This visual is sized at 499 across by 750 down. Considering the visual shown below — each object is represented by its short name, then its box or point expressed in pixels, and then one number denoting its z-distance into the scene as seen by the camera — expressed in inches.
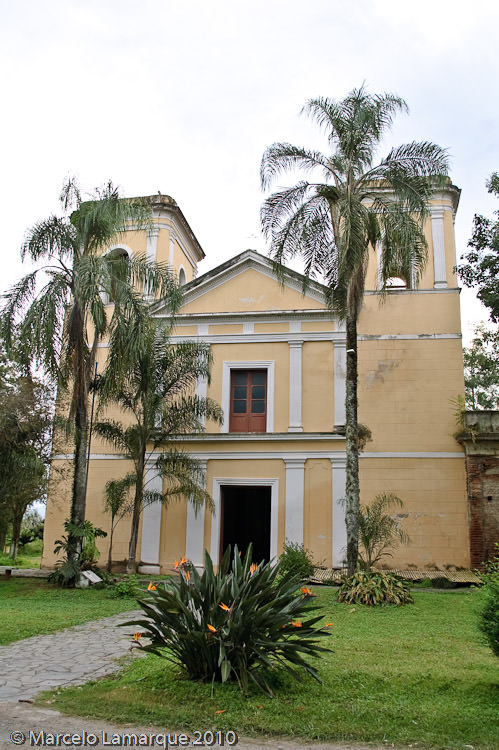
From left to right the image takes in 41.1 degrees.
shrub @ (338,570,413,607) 435.8
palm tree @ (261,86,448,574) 484.7
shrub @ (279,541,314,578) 520.4
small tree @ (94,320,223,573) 563.2
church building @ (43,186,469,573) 612.1
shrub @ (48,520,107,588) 524.4
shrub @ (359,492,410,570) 498.3
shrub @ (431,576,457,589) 547.2
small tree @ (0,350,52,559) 541.0
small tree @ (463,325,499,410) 1057.0
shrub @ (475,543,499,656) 194.2
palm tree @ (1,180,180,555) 499.8
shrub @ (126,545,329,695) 197.6
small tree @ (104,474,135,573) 570.9
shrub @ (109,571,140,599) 487.4
